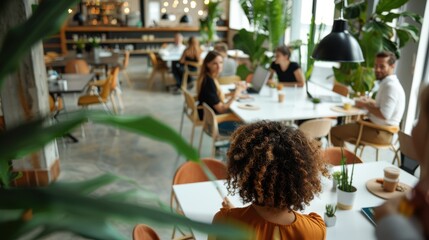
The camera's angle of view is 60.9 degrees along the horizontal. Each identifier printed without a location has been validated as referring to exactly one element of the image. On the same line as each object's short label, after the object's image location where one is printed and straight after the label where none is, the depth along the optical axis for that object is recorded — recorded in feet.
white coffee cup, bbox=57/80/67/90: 15.46
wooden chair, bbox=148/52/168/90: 26.27
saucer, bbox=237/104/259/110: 12.75
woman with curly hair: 4.85
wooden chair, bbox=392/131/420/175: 9.83
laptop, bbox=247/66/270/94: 14.90
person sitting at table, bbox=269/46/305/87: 16.84
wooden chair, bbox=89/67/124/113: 18.88
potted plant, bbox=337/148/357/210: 6.41
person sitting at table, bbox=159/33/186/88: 25.64
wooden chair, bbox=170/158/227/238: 7.87
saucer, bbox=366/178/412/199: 6.95
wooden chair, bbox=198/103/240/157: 12.67
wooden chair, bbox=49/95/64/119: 15.07
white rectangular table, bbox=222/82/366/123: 12.05
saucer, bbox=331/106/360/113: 12.80
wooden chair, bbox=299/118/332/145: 11.37
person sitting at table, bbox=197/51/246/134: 13.39
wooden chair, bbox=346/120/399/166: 12.17
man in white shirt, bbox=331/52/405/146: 11.88
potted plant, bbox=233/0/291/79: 20.22
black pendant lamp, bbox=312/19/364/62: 9.73
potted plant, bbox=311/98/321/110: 12.93
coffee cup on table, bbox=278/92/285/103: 13.58
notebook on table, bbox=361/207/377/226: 6.10
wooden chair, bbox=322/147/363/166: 9.07
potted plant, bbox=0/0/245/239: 1.05
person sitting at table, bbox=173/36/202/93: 23.68
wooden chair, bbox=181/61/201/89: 23.82
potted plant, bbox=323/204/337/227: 5.91
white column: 11.23
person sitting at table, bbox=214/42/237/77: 20.95
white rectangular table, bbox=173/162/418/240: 5.84
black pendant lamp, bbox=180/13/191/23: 34.55
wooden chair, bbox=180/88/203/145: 14.10
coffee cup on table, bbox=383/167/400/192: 6.98
